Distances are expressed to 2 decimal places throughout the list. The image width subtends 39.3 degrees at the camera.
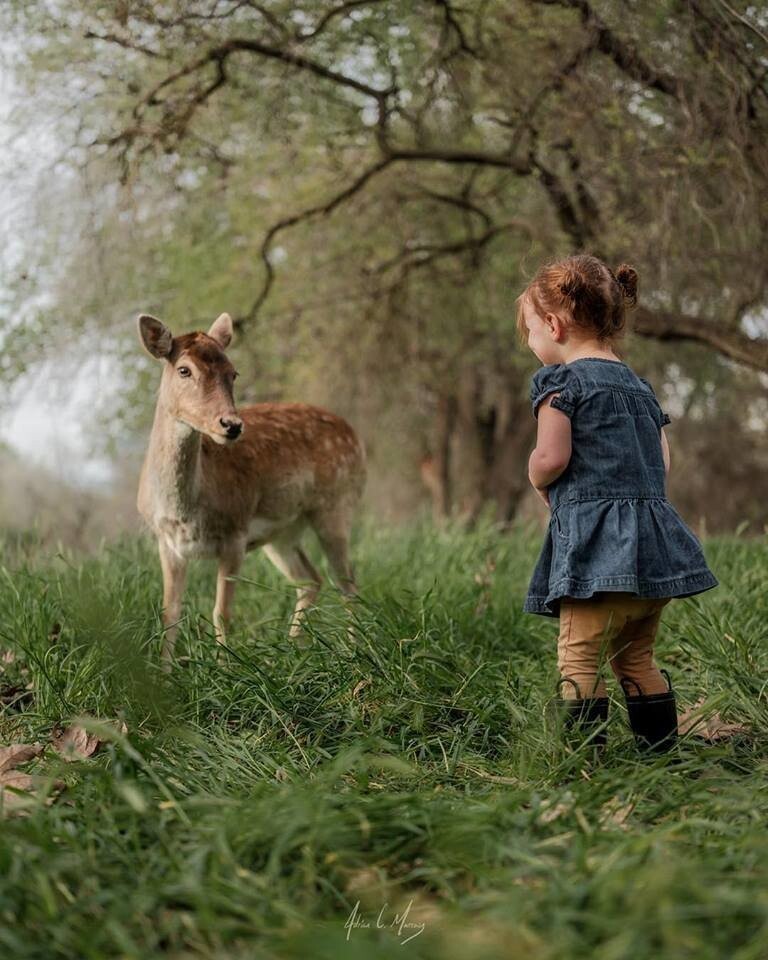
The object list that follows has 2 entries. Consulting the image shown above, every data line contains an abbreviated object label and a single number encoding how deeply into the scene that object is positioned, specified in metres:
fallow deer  5.36
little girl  3.61
